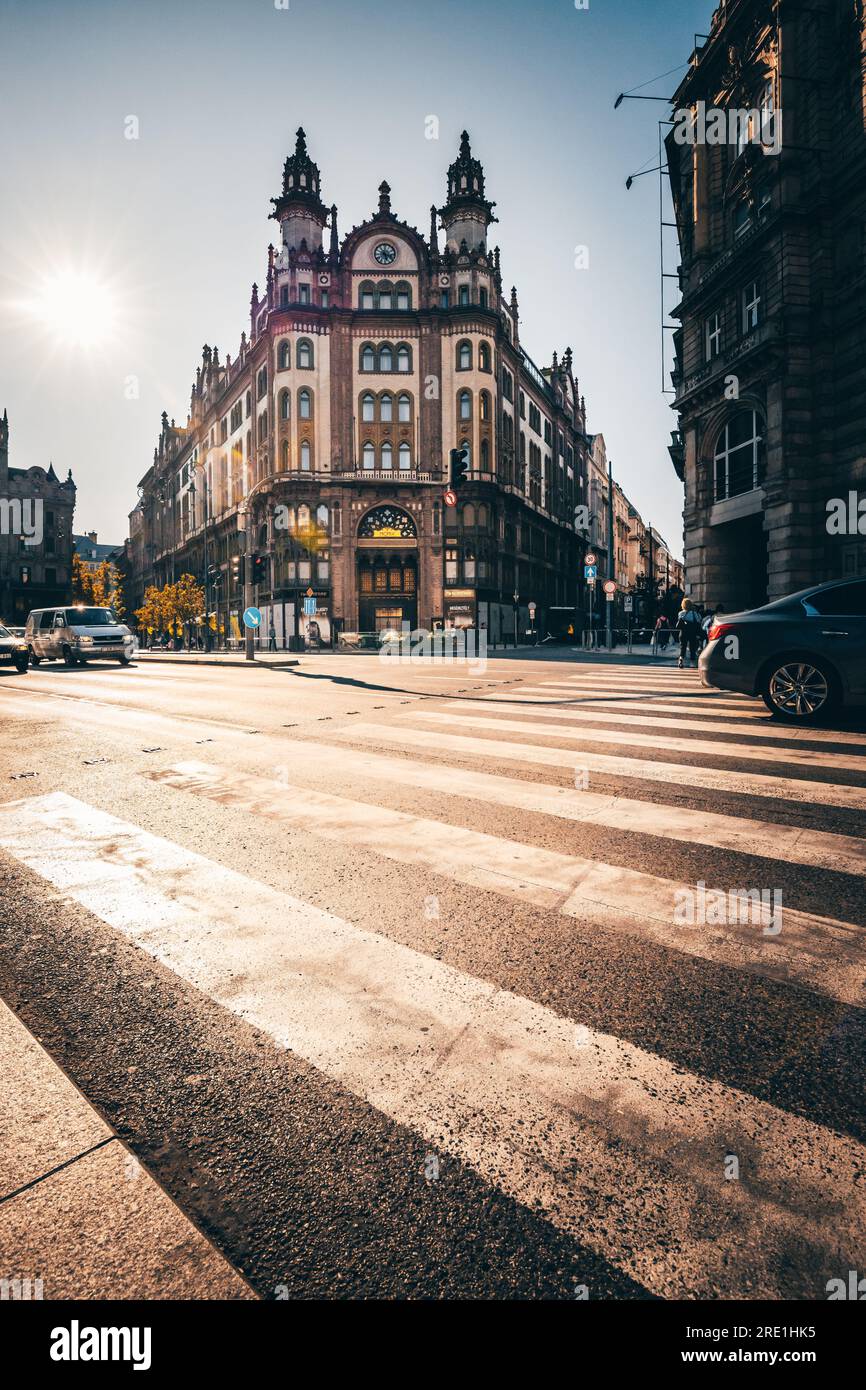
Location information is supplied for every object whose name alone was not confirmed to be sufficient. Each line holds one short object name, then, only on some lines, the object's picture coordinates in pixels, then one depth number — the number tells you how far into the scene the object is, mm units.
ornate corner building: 47875
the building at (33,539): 65000
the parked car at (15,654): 18734
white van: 22547
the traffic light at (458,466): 22188
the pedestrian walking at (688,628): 20125
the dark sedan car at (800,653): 7242
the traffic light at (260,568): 25719
